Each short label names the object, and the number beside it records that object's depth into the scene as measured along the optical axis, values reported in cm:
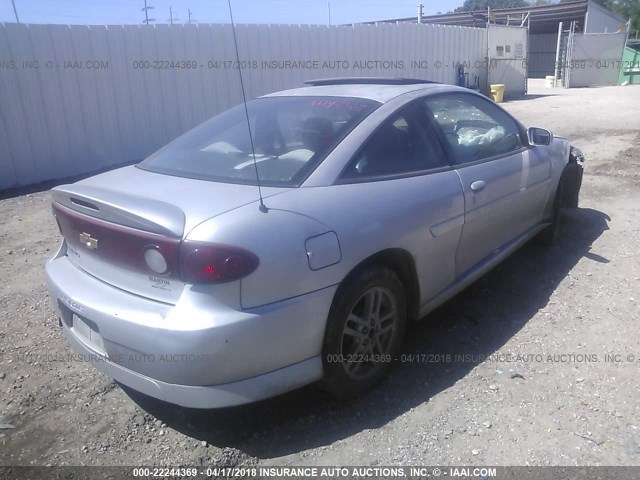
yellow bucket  1910
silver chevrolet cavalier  240
